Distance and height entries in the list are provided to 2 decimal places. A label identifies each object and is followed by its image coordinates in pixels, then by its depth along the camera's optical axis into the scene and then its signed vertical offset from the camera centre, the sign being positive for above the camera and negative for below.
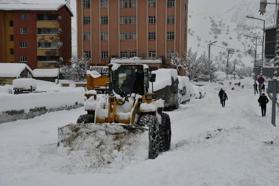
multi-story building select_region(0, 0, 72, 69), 76.25 +4.33
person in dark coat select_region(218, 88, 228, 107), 30.80 -2.78
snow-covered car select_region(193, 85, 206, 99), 43.00 -3.50
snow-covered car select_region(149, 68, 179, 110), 26.90 -1.87
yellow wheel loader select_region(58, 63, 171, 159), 10.62 -1.58
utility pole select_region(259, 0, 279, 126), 20.94 -0.92
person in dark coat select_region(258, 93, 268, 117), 26.19 -2.61
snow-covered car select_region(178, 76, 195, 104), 31.91 -2.44
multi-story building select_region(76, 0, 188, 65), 72.75 +4.93
